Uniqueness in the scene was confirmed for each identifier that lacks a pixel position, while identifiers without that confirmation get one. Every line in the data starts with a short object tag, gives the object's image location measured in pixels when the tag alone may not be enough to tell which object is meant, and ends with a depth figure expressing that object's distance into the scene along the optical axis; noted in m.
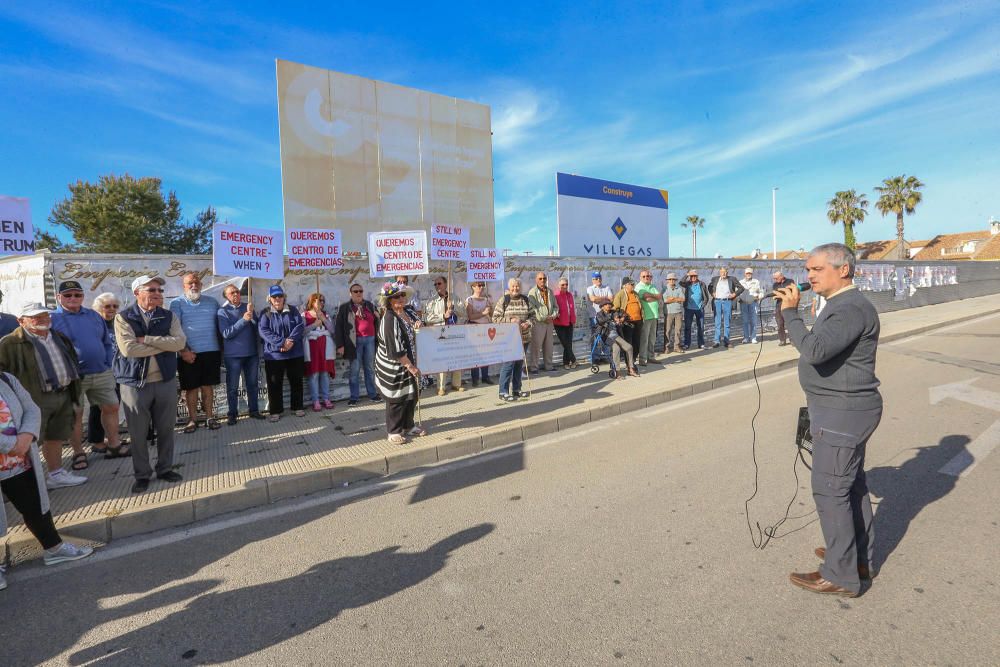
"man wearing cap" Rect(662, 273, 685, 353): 11.81
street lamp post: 39.38
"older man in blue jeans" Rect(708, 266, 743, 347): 12.62
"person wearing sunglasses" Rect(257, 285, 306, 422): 7.00
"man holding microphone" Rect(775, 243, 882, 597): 2.66
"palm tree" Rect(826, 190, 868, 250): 50.97
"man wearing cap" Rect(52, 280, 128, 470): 5.34
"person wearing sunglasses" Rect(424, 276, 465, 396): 8.70
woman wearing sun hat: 5.61
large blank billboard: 12.26
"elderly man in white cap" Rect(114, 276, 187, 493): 4.59
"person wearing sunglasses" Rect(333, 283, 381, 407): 7.79
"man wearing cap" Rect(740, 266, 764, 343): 12.97
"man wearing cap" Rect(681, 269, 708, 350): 12.20
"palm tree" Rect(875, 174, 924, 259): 49.25
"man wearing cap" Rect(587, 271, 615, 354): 9.98
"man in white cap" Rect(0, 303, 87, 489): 4.42
